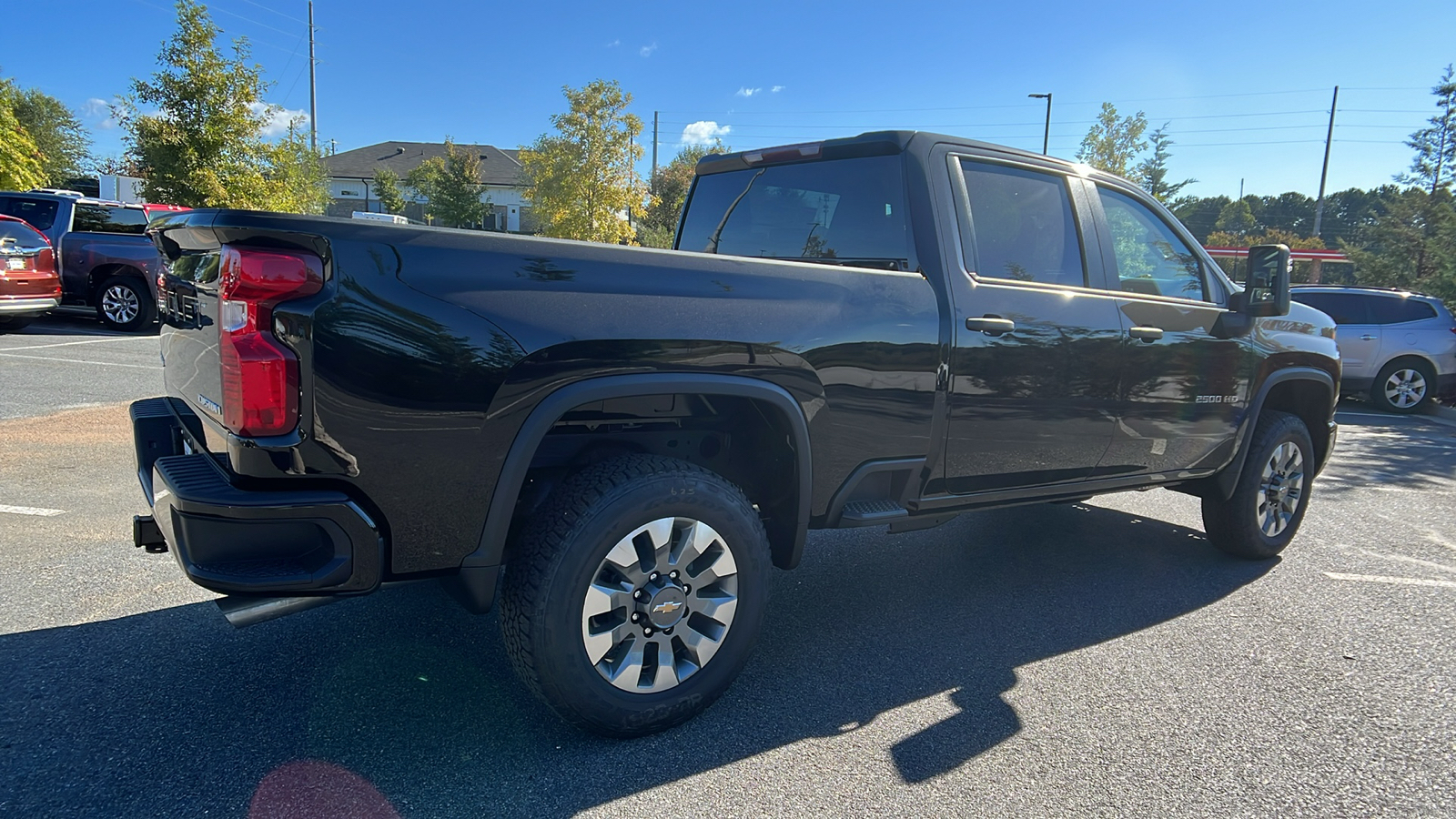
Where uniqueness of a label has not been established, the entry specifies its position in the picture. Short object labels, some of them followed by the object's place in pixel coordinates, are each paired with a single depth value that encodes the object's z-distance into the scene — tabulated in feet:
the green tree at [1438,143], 67.67
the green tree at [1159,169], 129.49
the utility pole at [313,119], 116.16
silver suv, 36.94
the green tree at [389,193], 173.17
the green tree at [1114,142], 101.09
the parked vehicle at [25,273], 33.94
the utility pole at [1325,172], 114.52
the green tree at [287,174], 64.39
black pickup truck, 7.08
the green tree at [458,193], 143.54
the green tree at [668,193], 117.52
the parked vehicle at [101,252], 39.45
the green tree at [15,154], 67.67
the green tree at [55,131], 146.92
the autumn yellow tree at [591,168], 89.35
